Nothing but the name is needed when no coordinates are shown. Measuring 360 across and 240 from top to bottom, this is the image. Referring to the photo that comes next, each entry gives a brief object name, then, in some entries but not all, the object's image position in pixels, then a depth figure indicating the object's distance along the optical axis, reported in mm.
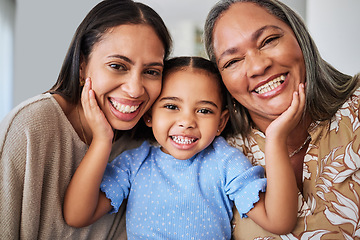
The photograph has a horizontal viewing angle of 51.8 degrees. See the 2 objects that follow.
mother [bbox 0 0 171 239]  474
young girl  510
